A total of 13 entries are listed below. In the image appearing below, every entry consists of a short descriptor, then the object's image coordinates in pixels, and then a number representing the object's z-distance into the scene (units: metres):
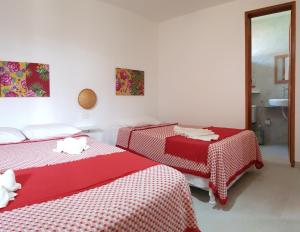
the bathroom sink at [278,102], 4.20
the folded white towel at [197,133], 2.39
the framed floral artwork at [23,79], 2.55
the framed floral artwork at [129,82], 3.68
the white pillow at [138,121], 3.43
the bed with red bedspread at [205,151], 2.06
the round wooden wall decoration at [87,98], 3.18
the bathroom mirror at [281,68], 4.51
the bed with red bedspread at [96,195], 0.83
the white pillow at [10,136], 2.17
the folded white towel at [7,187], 0.94
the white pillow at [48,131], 2.39
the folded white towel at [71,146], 1.80
